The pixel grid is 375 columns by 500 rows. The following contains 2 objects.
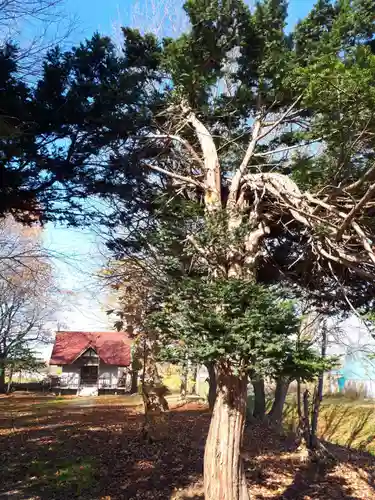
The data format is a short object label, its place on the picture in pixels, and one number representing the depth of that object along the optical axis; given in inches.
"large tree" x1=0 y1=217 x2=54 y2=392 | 486.9
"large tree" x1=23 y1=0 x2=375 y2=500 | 192.1
